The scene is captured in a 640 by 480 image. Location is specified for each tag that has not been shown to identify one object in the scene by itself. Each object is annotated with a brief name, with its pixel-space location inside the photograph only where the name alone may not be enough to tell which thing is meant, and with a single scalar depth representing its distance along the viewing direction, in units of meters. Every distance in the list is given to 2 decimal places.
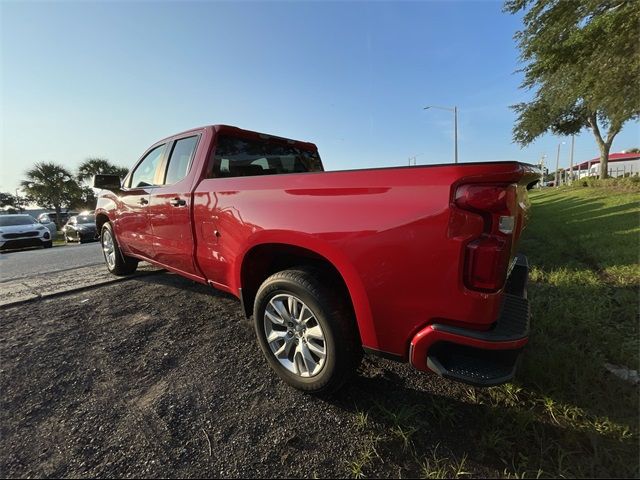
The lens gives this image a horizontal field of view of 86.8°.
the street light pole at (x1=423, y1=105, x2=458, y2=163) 23.19
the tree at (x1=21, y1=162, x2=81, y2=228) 35.88
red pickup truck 1.55
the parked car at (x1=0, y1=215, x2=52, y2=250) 12.92
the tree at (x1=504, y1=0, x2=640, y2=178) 8.01
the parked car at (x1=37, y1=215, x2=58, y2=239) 22.76
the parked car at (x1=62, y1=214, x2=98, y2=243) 15.98
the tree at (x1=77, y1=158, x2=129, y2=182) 37.81
